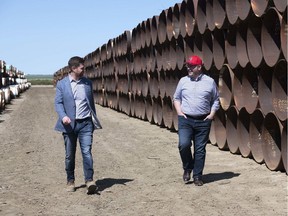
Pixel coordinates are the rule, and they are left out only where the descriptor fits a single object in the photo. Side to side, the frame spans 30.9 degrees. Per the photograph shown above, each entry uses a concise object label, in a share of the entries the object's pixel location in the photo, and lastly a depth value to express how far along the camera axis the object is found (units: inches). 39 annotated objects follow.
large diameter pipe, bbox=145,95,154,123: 586.9
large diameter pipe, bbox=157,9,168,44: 509.0
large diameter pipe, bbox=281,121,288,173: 277.3
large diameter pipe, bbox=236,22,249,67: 329.5
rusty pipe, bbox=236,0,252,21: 313.7
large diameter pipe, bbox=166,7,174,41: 486.0
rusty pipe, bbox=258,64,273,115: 300.5
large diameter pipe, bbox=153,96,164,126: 544.3
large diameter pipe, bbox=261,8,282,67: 287.3
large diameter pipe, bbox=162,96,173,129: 510.3
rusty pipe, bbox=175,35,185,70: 464.1
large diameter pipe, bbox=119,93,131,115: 716.7
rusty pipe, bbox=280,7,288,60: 266.4
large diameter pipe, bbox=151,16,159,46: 536.6
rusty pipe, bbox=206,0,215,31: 384.5
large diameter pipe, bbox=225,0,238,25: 339.9
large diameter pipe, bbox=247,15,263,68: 310.0
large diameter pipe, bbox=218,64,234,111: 363.1
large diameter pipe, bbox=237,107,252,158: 334.6
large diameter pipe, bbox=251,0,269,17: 291.6
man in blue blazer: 248.8
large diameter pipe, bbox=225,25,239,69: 348.8
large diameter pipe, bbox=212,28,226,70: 373.7
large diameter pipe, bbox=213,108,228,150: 380.2
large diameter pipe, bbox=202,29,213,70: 396.5
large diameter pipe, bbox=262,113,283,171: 293.3
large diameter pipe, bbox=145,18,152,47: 566.3
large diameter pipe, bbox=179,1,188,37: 445.7
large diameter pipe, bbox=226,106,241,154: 354.3
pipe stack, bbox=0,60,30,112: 859.4
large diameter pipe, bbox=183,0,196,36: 431.7
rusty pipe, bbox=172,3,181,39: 465.4
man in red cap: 257.0
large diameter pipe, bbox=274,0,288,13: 269.1
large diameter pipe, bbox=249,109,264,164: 314.2
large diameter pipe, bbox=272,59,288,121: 278.7
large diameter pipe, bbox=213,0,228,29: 362.6
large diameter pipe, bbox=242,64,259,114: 328.2
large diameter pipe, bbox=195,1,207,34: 404.7
